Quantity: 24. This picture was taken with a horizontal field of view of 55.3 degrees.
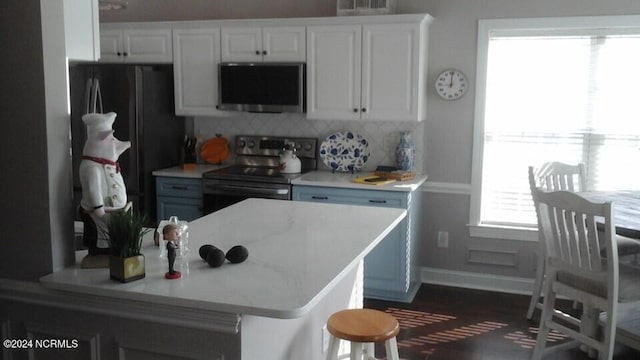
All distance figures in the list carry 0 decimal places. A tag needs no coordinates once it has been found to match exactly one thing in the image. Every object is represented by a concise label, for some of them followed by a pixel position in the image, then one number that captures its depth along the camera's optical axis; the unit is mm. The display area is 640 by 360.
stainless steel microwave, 4566
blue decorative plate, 4824
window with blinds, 4305
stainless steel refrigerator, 4578
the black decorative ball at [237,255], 2006
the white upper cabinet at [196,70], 4781
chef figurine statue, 1876
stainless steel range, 4477
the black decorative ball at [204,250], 2000
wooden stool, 2271
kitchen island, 1700
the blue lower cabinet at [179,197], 4723
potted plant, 1787
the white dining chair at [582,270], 2881
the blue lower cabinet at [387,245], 4270
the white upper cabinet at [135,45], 4895
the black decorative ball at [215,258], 1961
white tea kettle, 4719
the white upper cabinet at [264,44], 4555
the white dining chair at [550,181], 4070
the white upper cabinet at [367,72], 4340
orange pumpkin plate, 5184
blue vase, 4613
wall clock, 4566
